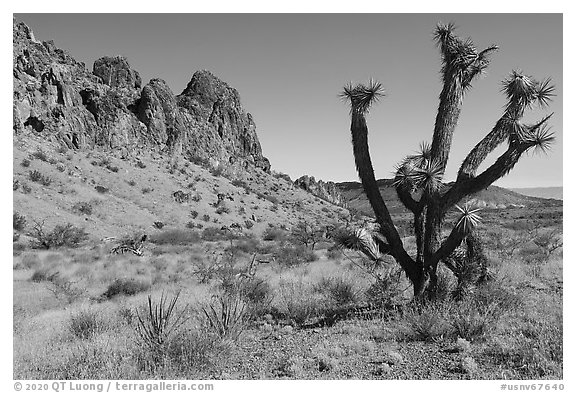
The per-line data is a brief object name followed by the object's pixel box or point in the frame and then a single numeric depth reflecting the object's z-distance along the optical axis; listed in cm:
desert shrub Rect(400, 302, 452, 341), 637
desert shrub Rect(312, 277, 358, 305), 916
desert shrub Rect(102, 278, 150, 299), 1227
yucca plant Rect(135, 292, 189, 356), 541
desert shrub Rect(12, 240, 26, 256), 1765
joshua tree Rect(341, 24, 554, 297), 732
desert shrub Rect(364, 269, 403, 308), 887
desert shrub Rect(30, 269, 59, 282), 1365
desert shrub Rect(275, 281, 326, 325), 813
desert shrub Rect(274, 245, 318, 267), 1912
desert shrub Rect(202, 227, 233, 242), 2919
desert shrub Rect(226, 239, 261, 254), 2414
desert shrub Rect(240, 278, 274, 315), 895
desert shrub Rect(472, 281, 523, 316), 746
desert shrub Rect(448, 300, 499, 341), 629
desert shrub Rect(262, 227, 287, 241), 3253
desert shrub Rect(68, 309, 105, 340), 730
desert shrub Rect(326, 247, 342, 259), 2103
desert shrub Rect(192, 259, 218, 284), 1372
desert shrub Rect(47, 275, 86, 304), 1148
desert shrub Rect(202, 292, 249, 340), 621
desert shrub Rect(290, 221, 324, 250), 2844
